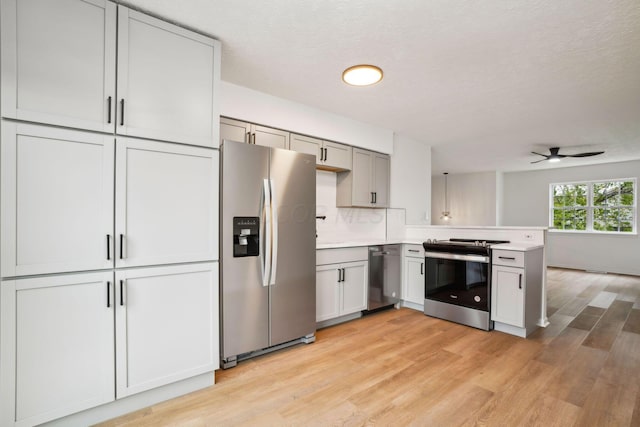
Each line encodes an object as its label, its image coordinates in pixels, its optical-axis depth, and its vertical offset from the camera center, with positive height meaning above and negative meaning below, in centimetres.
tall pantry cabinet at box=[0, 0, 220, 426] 158 +1
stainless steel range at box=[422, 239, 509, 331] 342 -80
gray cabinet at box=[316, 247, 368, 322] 331 -80
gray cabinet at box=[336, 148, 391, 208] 401 +43
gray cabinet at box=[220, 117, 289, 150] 287 +80
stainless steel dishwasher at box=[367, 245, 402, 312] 383 -82
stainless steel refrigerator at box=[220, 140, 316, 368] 241 -31
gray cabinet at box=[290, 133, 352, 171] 345 +75
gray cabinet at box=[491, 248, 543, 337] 318 -83
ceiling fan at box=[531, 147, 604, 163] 529 +109
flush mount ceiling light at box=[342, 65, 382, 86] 256 +121
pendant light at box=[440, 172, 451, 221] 912 +9
